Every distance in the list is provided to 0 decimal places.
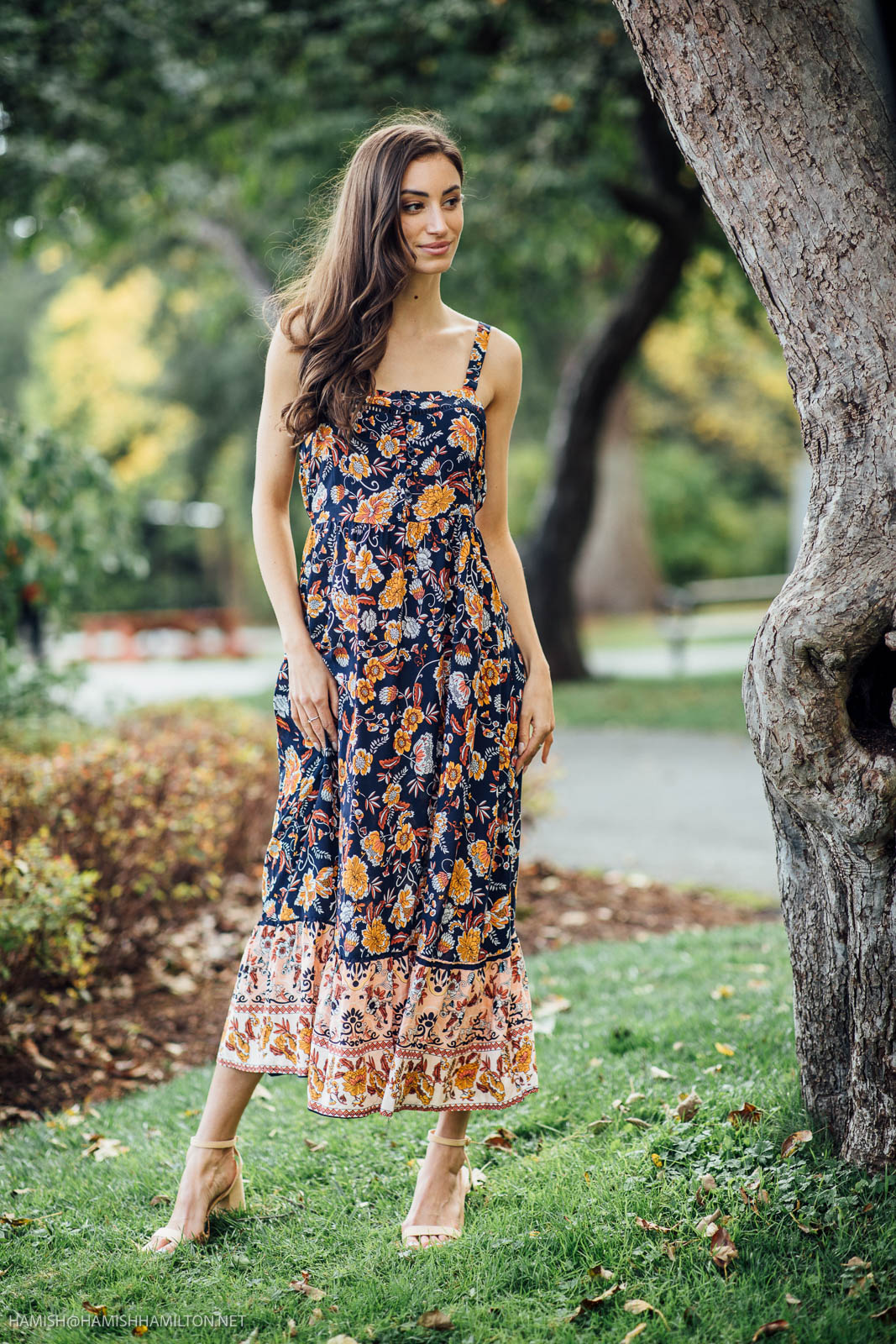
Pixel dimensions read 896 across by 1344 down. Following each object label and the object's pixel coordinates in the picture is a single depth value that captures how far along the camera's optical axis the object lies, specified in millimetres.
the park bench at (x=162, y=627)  21156
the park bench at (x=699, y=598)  15914
